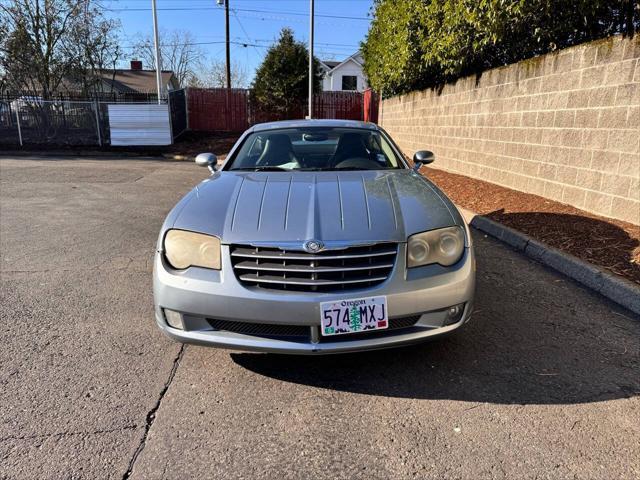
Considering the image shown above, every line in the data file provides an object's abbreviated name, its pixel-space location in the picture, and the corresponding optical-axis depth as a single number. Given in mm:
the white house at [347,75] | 52125
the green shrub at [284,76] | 21469
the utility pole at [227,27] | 28766
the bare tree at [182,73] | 51625
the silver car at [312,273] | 2311
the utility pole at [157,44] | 18234
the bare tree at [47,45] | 18656
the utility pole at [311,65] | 19375
